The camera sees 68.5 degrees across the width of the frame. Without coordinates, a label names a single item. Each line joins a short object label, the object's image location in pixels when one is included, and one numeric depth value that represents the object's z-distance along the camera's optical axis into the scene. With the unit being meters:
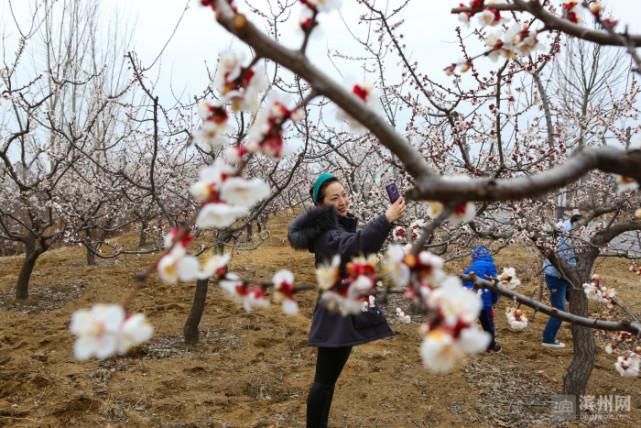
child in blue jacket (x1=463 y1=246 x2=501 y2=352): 4.51
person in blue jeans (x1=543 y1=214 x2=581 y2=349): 4.75
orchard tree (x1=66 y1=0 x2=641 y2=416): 0.66
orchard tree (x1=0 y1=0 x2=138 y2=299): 5.09
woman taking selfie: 2.38
